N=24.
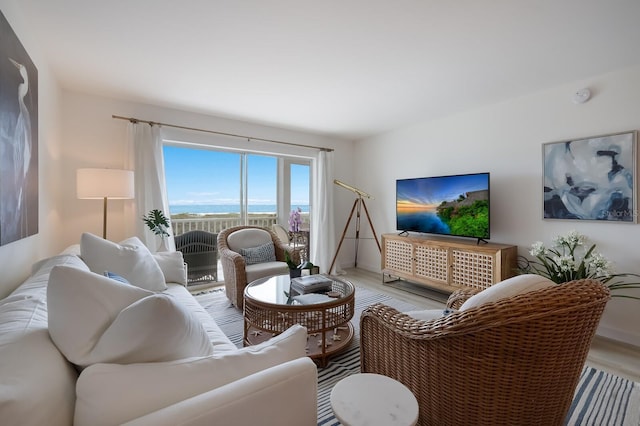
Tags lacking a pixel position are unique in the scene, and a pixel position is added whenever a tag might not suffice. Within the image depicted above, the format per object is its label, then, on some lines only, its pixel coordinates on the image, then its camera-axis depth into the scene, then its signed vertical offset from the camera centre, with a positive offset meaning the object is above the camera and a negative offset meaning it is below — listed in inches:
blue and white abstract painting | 95.2 +12.3
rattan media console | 116.2 -22.3
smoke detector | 102.6 +42.6
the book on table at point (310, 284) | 92.1 -23.4
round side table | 35.7 -25.6
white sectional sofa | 26.8 -16.5
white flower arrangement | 92.7 -16.9
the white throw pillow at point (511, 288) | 47.2 -12.7
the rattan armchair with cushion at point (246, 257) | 117.2 -19.8
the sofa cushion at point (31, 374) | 23.2 -14.8
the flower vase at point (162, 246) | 131.0 -14.9
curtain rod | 127.6 +43.0
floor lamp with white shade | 102.6 +11.2
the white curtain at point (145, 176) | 127.8 +17.4
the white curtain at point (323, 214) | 186.5 -0.4
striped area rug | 61.4 -43.8
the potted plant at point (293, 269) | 103.1 -20.4
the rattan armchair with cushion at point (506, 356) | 40.4 -23.1
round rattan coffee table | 79.0 -29.5
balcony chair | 152.5 -22.0
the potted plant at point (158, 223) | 124.9 -4.0
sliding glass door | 155.3 +15.4
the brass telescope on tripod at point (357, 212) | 181.8 +0.5
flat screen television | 126.6 +3.9
